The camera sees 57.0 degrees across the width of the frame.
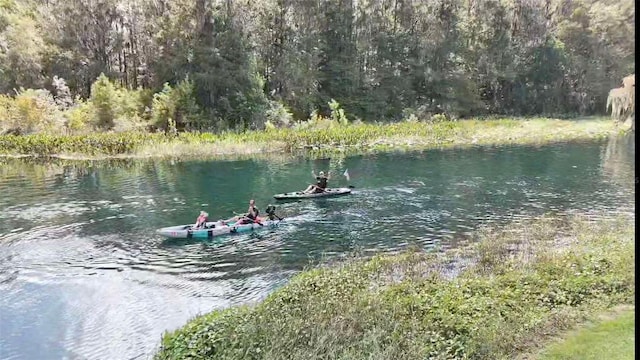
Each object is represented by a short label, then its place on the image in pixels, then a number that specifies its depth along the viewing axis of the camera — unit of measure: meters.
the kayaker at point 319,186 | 26.16
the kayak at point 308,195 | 25.69
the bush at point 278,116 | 53.88
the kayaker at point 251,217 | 20.52
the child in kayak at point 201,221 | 19.87
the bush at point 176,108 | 50.53
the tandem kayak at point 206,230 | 19.56
